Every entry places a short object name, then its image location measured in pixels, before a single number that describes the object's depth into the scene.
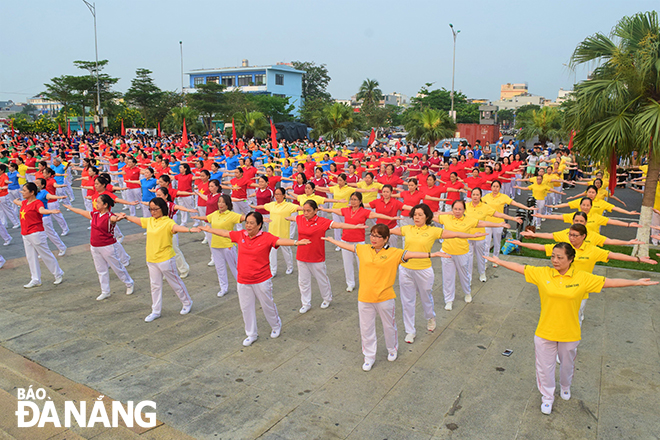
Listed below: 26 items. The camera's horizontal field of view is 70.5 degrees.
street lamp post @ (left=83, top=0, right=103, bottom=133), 41.35
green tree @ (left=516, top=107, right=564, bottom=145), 31.34
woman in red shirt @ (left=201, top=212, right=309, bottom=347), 6.18
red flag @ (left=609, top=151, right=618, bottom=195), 10.23
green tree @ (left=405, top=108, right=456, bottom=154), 29.55
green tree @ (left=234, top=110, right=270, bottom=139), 41.22
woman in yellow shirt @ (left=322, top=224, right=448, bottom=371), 5.48
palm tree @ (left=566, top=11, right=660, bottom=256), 8.93
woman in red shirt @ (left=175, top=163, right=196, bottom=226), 11.86
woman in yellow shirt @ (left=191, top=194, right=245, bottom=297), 7.74
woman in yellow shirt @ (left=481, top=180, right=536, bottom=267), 9.09
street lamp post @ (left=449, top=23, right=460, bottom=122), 42.34
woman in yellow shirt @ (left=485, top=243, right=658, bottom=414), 4.61
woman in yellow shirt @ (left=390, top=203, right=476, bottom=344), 6.39
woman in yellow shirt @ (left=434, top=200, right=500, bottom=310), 7.50
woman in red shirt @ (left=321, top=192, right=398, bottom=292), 7.57
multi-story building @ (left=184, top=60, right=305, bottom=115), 80.19
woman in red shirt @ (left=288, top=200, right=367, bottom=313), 7.14
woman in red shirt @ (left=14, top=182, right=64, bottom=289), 8.58
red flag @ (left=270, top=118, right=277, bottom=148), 23.56
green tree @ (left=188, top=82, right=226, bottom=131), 54.31
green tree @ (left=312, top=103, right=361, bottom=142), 30.55
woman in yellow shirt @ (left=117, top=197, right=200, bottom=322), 7.19
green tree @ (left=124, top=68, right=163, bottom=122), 57.16
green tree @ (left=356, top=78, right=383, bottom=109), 64.88
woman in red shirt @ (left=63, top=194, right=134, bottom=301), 7.93
